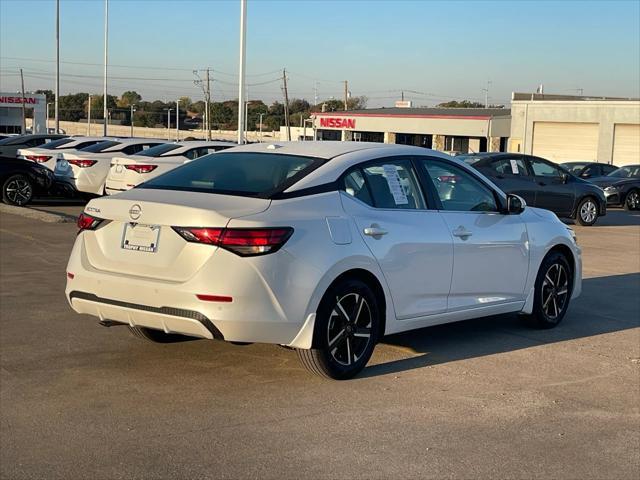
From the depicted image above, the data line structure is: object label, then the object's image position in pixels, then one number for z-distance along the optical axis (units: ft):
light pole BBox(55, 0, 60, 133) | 163.32
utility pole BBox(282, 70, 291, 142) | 243.40
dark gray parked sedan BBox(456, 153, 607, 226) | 63.05
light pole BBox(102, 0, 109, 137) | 171.38
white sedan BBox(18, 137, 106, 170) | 67.10
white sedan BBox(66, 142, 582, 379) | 18.03
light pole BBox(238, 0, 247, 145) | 91.40
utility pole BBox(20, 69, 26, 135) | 259.12
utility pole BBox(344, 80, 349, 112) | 285.84
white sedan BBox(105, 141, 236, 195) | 56.49
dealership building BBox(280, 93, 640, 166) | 162.91
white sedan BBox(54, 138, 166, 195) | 64.03
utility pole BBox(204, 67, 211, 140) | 277.68
